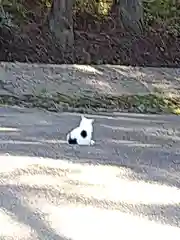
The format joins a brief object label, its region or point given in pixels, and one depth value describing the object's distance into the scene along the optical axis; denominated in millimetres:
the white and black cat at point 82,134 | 8422
